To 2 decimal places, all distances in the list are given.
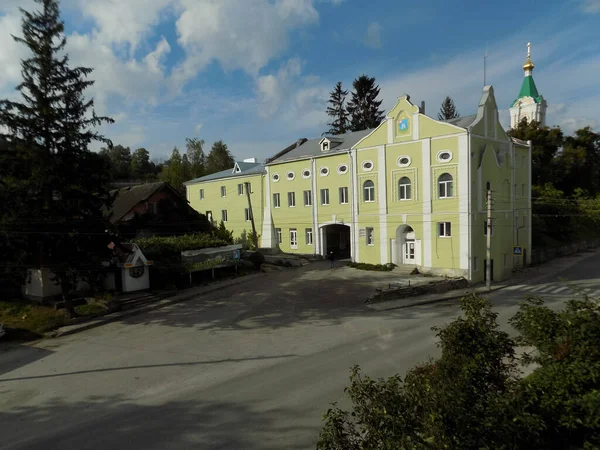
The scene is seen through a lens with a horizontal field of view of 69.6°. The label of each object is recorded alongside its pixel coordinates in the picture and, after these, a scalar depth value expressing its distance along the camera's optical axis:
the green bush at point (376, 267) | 31.53
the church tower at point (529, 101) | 56.25
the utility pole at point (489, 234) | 25.75
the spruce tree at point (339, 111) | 65.81
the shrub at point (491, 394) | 4.50
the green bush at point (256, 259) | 32.91
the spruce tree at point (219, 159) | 66.81
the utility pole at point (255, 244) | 35.91
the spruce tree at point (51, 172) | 17.94
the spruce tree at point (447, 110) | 80.69
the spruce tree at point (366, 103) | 63.28
